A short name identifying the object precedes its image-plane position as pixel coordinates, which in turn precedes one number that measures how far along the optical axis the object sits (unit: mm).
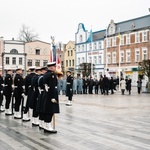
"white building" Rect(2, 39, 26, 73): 50440
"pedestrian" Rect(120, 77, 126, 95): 21450
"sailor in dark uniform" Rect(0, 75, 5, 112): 11240
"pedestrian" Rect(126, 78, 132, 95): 22136
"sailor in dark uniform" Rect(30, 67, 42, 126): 7865
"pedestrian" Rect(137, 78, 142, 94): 22988
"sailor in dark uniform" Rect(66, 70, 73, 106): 13350
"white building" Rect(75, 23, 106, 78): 46023
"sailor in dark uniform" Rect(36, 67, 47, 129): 7045
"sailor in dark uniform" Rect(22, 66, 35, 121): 8273
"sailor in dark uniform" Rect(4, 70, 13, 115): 10148
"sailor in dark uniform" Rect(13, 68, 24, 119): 9082
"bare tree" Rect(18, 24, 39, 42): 60177
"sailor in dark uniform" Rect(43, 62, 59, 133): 6755
